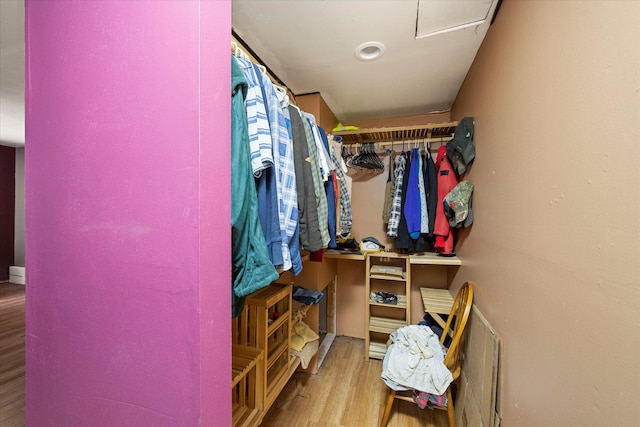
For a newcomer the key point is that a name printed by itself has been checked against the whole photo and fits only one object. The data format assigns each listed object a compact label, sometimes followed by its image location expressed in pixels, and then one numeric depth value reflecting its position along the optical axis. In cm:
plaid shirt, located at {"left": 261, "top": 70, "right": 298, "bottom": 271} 92
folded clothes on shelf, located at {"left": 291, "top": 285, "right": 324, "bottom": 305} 183
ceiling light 146
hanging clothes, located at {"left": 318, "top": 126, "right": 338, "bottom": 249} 143
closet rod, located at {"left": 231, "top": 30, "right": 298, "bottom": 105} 88
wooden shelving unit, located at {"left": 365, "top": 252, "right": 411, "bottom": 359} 218
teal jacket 71
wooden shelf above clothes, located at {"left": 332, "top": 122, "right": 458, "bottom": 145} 205
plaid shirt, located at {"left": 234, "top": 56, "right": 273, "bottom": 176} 81
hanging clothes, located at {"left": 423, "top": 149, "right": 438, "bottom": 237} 200
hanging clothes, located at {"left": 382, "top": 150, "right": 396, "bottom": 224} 227
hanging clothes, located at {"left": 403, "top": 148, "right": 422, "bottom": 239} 203
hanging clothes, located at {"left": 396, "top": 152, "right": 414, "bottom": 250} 211
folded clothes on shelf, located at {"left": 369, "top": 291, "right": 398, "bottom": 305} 223
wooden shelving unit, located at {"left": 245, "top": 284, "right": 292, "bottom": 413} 119
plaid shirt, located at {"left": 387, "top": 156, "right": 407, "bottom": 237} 214
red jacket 194
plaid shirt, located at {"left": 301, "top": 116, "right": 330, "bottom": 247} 116
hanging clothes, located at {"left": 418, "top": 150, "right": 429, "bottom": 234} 201
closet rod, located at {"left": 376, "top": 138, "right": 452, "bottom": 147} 220
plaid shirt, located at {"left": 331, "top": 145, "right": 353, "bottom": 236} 175
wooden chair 136
